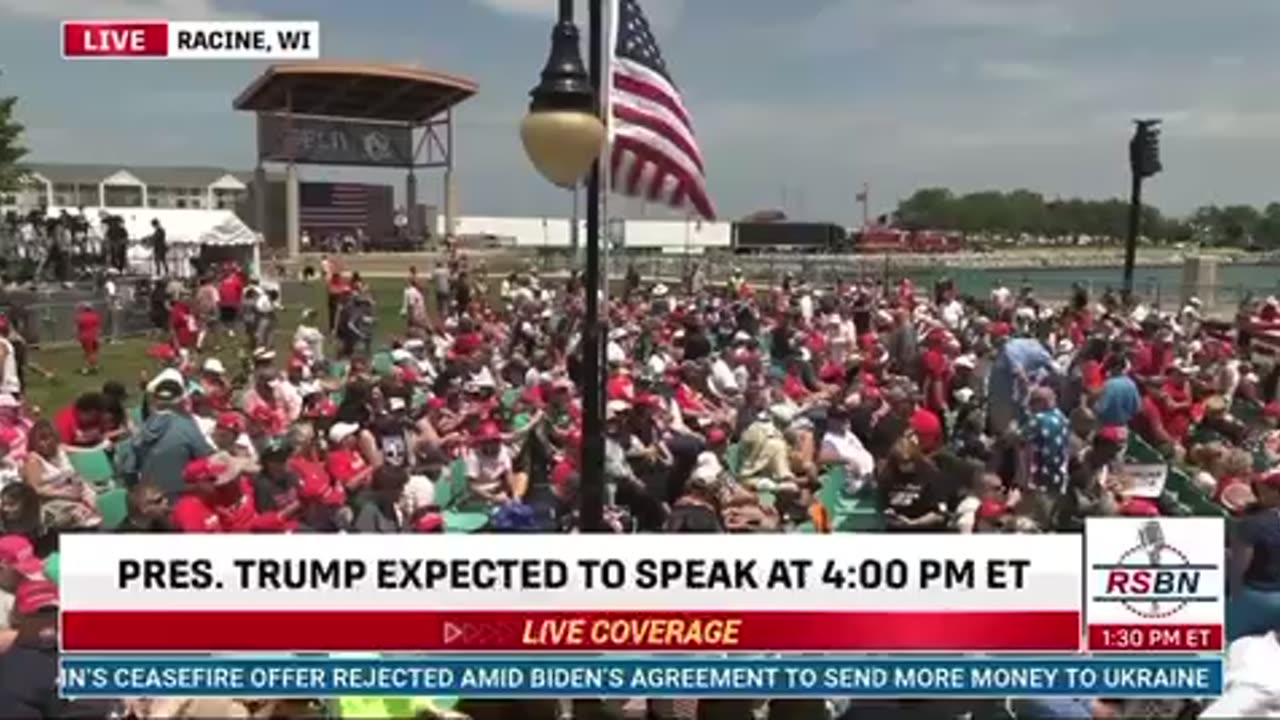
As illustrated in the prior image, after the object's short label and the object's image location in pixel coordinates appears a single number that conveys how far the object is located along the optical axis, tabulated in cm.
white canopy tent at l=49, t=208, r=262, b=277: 3659
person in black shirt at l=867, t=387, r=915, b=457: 1035
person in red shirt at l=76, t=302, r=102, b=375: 2058
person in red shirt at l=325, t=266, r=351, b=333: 2200
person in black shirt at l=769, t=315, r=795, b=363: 1834
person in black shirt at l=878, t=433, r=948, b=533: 932
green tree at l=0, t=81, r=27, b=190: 4362
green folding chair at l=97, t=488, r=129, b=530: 824
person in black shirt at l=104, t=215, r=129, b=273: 3538
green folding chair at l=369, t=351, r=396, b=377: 1376
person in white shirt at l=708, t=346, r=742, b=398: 1420
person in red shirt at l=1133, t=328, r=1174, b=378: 1491
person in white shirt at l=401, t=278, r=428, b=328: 2128
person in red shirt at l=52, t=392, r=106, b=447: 997
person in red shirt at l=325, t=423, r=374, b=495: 892
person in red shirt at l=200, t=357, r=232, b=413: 1105
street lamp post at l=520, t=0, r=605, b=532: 571
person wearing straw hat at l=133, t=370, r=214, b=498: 856
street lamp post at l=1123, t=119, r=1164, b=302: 2378
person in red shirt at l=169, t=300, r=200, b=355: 2036
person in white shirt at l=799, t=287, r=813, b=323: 2184
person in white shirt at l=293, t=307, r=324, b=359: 1678
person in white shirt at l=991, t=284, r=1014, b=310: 2347
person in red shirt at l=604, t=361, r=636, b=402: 1206
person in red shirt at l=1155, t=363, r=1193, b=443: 1240
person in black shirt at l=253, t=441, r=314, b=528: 832
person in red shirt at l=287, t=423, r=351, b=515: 829
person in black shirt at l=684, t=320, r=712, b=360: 1705
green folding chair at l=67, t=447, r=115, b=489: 936
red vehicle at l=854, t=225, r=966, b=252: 9738
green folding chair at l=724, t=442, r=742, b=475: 1088
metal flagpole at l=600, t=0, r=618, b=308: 650
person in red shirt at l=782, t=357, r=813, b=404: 1387
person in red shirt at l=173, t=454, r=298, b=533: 727
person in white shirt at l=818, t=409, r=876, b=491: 1048
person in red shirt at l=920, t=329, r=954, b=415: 1387
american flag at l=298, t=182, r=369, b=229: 9662
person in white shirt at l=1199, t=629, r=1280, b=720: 538
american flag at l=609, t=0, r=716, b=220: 750
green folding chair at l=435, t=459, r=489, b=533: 875
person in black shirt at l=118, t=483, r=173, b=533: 701
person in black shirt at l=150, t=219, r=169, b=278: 3506
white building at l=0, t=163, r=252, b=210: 12188
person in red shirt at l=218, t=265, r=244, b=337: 2419
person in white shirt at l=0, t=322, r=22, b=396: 1329
